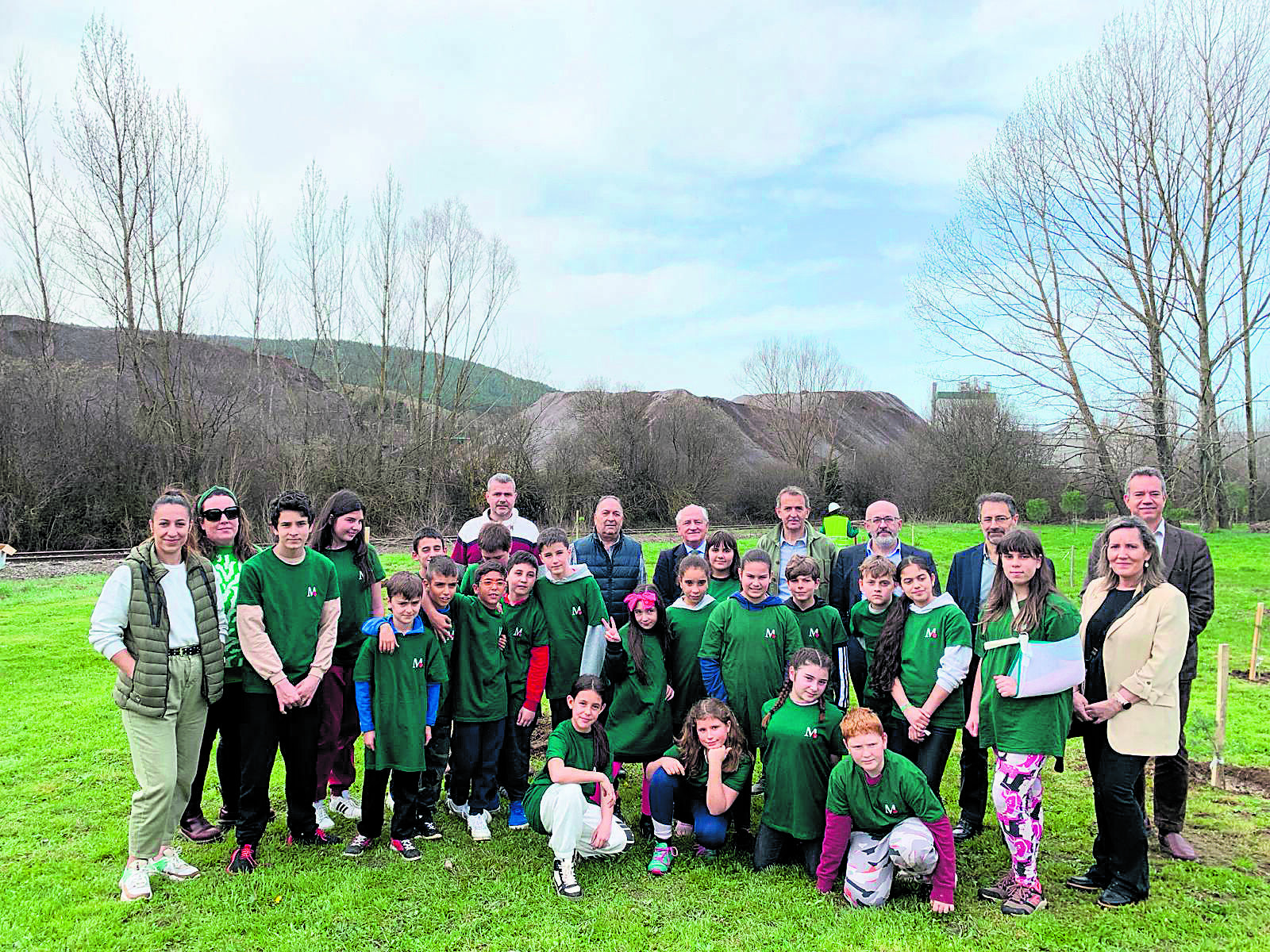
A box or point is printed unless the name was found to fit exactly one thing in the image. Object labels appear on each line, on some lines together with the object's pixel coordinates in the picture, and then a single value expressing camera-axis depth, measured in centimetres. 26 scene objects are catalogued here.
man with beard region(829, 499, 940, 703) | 523
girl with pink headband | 468
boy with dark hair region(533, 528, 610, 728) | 493
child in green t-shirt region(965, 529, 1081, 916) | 371
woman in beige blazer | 373
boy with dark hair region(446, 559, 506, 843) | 460
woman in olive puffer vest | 379
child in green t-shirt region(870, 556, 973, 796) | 414
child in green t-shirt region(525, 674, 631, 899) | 408
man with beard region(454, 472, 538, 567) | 573
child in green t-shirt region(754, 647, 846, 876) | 407
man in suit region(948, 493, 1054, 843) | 451
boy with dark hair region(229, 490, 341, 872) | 410
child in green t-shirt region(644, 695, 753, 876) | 423
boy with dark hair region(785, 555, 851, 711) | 461
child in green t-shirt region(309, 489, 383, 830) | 456
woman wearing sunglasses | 425
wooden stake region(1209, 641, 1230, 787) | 513
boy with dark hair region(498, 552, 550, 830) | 475
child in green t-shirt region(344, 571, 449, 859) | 425
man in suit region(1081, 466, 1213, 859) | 434
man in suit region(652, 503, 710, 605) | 553
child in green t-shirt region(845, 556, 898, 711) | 441
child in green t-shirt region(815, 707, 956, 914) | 370
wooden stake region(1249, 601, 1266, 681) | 796
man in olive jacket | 532
